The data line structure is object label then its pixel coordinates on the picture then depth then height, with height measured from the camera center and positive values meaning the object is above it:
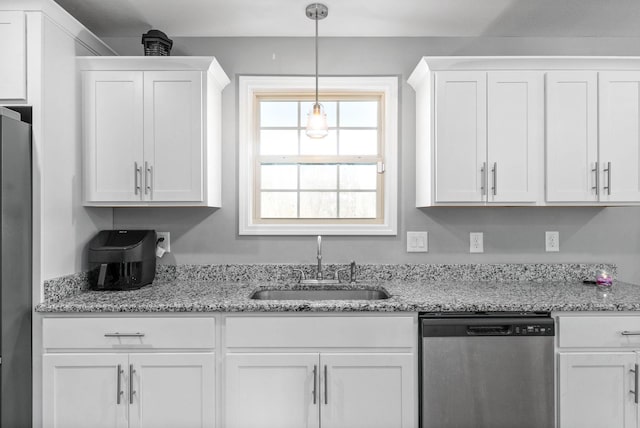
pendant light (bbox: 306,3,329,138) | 2.05 +0.44
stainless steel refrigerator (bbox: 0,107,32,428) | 1.73 -0.26
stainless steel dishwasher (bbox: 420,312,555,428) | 1.89 -0.73
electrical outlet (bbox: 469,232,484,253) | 2.60 -0.18
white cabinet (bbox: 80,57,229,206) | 2.22 +0.46
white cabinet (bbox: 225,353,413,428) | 1.90 -0.83
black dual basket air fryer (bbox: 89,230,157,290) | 2.18 -0.25
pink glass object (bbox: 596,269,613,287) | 2.38 -0.38
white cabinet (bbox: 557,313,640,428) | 1.91 -0.74
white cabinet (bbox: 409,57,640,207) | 2.23 +0.46
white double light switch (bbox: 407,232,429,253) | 2.60 -0.18
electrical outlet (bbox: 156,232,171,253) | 2.58 -0.18
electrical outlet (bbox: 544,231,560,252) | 2.59 -0.17
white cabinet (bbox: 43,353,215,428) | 1.88 -0.82
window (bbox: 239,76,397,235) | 2.67 +0.33
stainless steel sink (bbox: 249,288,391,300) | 2.43 -0.48
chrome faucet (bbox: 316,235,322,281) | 2.46 -0.29
